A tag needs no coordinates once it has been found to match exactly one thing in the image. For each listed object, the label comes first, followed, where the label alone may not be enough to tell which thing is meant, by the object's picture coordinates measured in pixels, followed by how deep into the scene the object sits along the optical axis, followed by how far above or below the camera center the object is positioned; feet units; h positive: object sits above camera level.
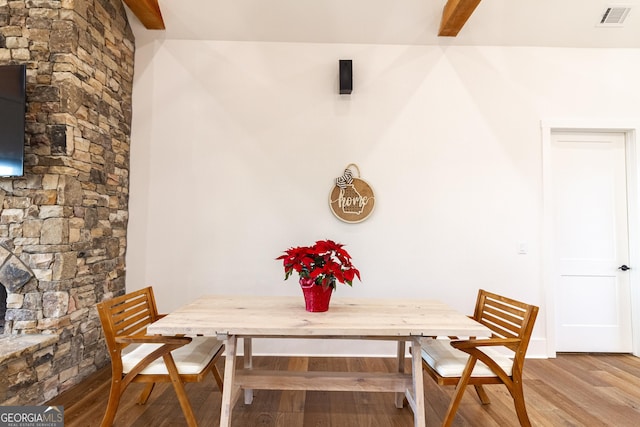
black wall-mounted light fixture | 10.12 +4.61
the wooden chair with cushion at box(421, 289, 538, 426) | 5.71 -2.50
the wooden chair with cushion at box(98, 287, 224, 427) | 5.58 -2.49
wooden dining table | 5.48 -1.70
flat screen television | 7.25 +2.28
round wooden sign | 10.30 +0.84
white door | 10.52 -0.40
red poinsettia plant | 6.09 -0.71
